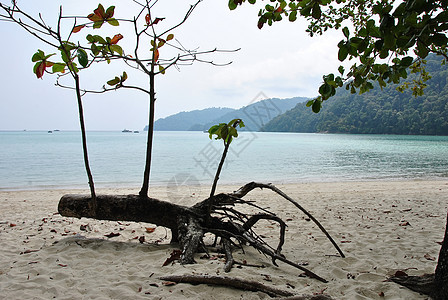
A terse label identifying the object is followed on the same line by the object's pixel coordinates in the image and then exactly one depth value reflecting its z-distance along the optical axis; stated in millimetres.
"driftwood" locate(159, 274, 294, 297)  2152
